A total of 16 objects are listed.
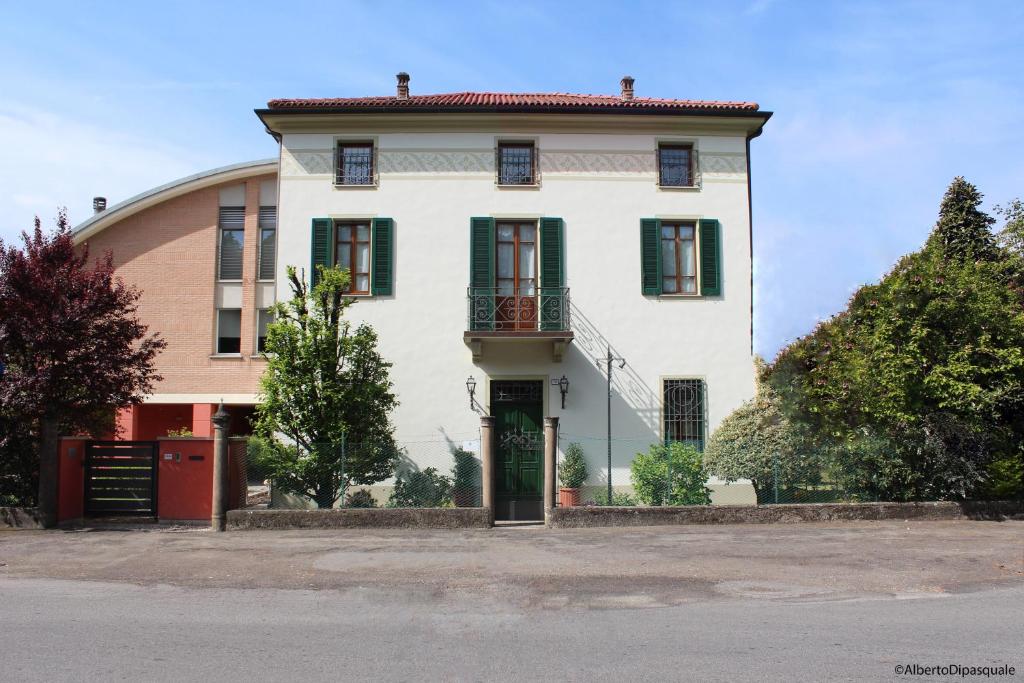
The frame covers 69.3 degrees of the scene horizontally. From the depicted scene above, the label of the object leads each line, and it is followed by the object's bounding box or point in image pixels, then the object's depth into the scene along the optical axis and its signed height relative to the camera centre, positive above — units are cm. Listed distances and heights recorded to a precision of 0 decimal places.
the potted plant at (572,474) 1422 -106
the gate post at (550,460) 1198 -65
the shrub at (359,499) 1218 -131
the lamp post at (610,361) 1534 +123
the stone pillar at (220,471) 1165 -83
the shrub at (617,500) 1285 -140
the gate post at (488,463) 1186 -69
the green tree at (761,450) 1261 -51
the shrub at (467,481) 1263 -107
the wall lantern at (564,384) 1512 +73
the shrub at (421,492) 1284 -126
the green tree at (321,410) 1222 +15
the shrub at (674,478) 1284 -100
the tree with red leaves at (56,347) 1163 +114
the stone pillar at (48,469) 1188 -82
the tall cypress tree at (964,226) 2070 +561
